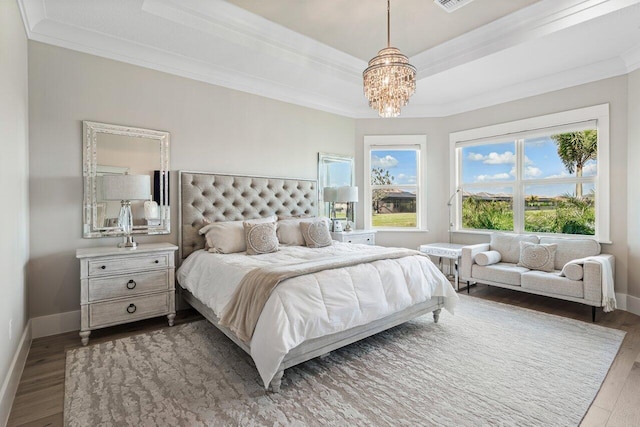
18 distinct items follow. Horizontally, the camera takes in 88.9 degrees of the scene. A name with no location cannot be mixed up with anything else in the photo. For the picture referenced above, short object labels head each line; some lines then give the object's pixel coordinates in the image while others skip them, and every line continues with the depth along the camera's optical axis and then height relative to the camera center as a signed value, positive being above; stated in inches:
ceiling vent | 115.0 +74.5
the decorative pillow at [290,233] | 154.4 -9.6
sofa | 131.2 -25.9
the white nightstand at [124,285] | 110.0 -25.4
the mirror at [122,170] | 124.7 +17.9
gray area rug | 74.3 -45.6
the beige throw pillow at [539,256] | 153.0 -21.5
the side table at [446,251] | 181.0 -22.4
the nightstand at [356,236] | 186.1 -13.9
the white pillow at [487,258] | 166.6 -23.8
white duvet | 81.7 -24.7
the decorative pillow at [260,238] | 131.9 -10.2
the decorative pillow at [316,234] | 151.1 -9.9
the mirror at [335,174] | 199.1 +24.5
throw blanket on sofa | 128.5 -29.6
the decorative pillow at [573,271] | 135.0 -25.2
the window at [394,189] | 220.4 +15.9
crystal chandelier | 105.4 +43.5
